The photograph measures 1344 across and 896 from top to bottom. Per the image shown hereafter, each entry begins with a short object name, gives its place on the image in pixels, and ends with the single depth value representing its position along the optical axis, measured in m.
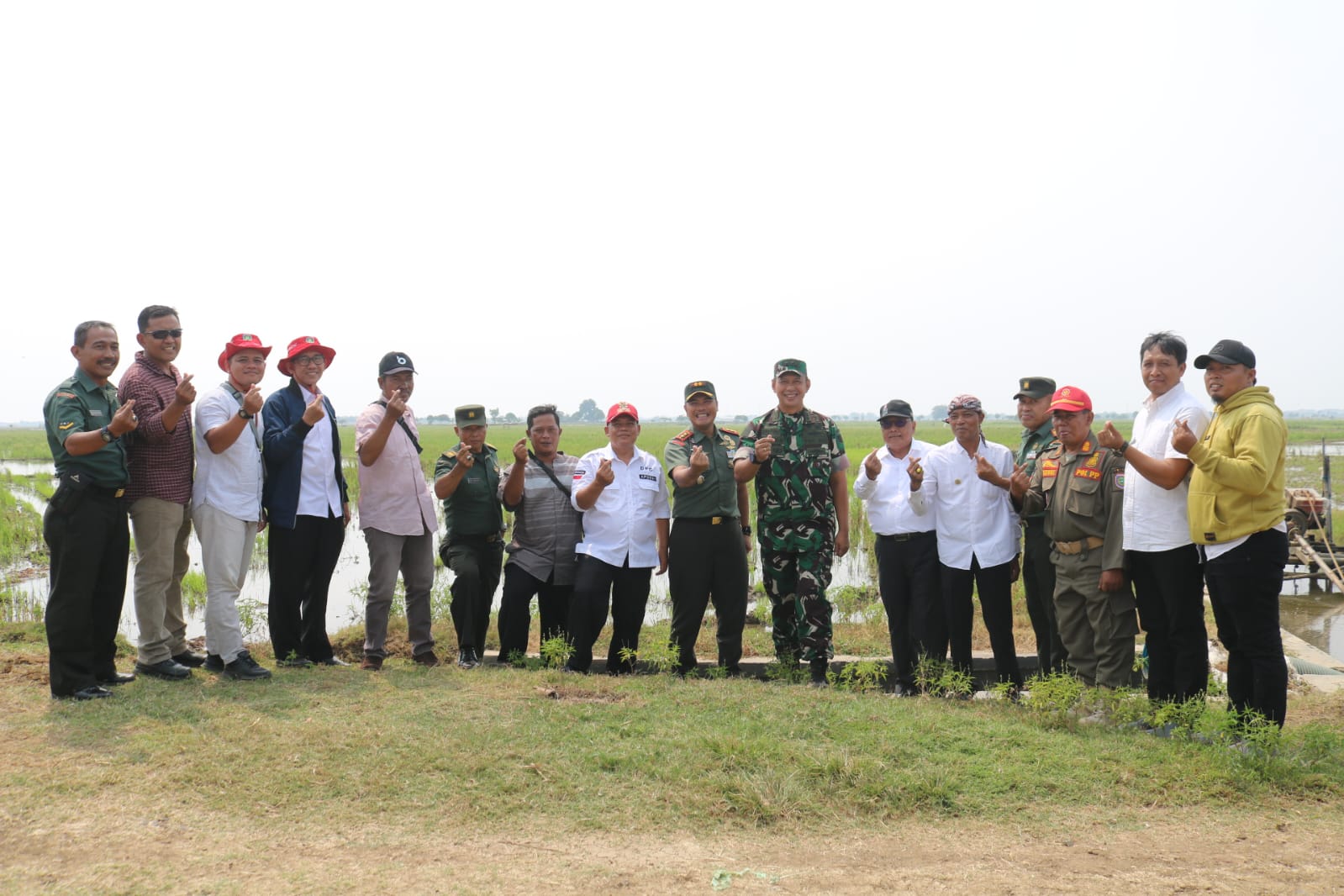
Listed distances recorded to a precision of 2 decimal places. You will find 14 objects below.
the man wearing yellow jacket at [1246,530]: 3.87
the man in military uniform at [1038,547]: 5.17
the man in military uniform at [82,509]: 4.38
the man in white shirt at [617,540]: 5.41
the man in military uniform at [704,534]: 5.34
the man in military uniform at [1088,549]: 4.58
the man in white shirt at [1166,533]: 4.20
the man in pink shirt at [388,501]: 5.33
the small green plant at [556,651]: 5.37
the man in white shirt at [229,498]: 4.82
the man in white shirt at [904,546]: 5.24
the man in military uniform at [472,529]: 5.57
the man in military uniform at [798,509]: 5.34
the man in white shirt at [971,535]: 5.12
